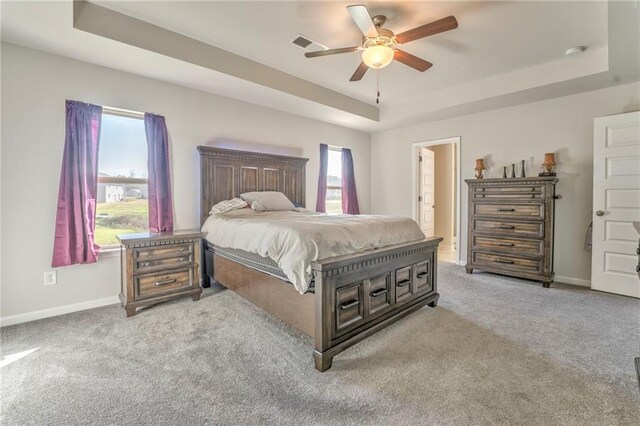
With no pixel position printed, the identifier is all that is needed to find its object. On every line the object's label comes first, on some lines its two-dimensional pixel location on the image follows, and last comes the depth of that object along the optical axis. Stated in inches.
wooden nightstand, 108.7
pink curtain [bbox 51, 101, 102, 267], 110.0
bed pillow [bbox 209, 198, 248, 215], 143.9
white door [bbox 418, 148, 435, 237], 221.9
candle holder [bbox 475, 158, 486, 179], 173.8
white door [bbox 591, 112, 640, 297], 127.6
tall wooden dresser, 144.7
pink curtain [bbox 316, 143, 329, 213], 203.6
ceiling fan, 83.4
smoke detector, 122.3
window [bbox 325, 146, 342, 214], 218.1
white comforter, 79.7
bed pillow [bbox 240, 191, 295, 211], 149.9
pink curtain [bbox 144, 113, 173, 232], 130.5
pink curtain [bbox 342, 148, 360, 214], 220.8
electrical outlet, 109.7
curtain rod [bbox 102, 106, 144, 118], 123.0
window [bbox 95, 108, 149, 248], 124.6
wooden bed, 77.5
